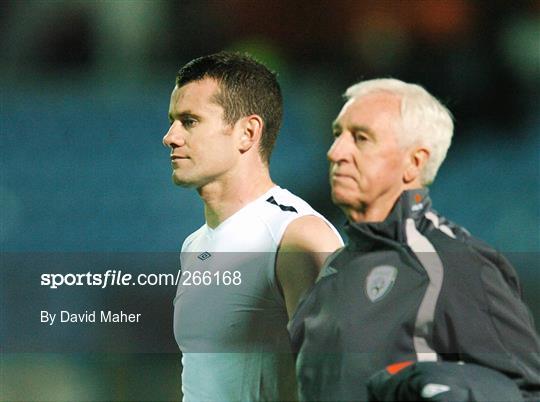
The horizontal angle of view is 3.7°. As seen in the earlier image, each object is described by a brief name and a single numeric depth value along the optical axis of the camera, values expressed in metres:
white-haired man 12.03
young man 12.50
